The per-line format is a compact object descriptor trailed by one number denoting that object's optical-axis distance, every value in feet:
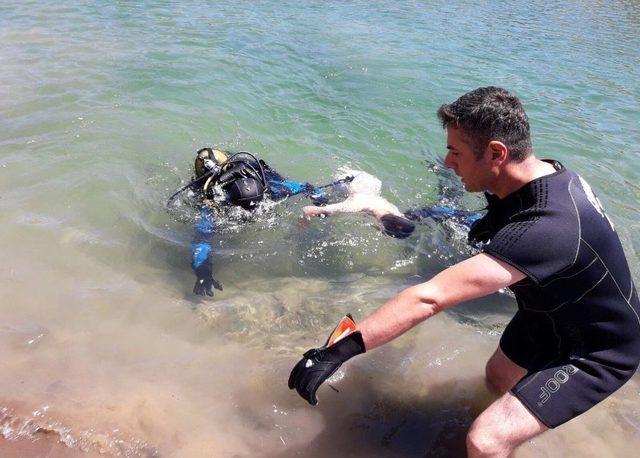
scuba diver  13.34
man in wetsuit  6.56
